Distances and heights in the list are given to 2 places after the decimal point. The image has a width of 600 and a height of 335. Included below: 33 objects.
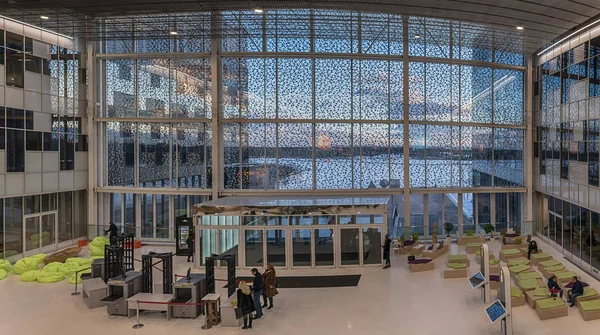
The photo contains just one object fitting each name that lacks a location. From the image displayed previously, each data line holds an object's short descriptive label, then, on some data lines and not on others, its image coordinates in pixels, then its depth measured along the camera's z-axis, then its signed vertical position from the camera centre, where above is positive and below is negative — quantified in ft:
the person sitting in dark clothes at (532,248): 53.52 -10.49
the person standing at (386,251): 49.98 -10.07
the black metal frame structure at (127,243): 45.52 -8.66
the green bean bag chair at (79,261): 50.49 -11.22
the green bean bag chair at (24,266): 49.11 -11.28
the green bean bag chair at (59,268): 47.36 -11.28
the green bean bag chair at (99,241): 59.57 -10.44
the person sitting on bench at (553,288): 37.51 -10.85
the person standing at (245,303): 32.22 -10.27
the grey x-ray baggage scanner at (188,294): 34.58 -10.59
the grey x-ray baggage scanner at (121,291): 35.17 -10.60
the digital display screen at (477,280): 36.83 -10.02
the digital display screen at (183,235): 60.34 -9.72
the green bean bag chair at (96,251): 56.65 -11.17
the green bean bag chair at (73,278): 44.33 -11.56
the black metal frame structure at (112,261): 40.42 -9.00
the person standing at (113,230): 61.11 -9.12
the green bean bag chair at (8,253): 54.60 -11.07
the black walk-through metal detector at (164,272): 37.83 -9.36
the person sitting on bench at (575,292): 36.32 -10.80
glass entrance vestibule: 50.83 -8.27
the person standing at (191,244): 56.39 -10.29
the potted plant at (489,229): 66.69 -10.07
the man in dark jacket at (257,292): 34.53 -10.21
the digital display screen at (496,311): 29.19 -10.20
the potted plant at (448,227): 65.16 -9.51
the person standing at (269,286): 36.37 -10.18
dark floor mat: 44.09 -12.20
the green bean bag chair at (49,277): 45.37 -11.64
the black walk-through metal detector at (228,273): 36.09 -9.10
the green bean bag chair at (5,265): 49.22 -11.25
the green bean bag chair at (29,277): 46.11 -11.75
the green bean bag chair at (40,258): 51.13 -10.96
